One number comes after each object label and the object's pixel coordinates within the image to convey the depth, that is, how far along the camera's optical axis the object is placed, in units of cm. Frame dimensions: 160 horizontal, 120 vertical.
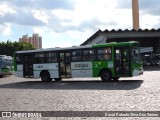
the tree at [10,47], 5451
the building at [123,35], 2858
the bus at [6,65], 2235
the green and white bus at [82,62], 1348
